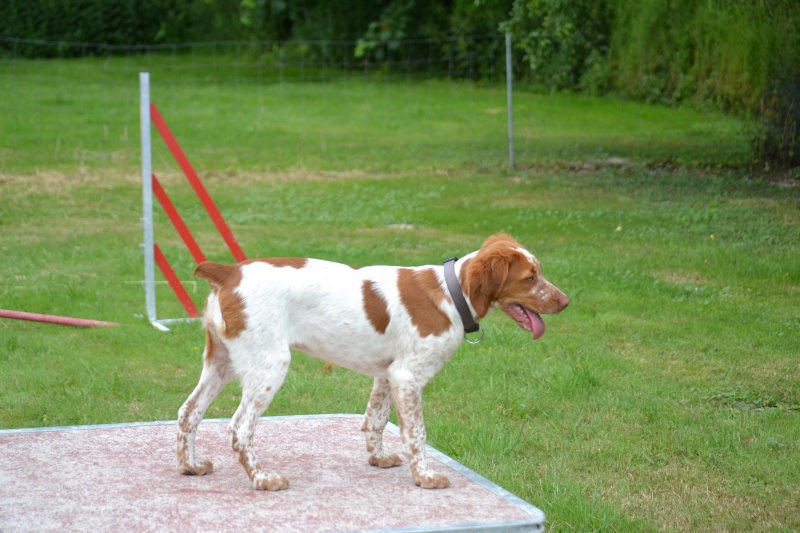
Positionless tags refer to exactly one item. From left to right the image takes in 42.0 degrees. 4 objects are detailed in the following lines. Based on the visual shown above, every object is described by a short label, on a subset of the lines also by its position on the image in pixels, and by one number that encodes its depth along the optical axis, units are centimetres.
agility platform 405
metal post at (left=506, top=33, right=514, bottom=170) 1635
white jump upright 766
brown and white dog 438
